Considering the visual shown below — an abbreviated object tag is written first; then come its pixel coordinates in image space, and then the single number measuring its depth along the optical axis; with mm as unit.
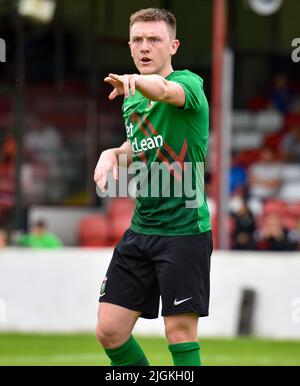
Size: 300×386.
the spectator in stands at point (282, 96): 20047
